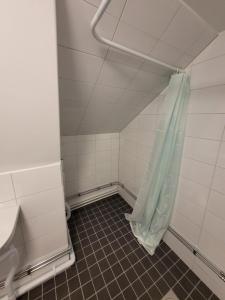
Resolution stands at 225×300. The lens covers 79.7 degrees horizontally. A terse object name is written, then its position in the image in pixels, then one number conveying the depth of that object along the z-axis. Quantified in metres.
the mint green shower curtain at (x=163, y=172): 1.11
